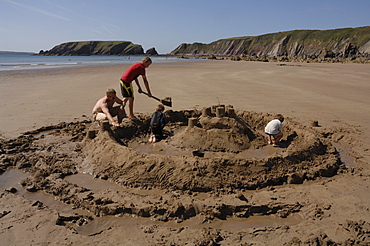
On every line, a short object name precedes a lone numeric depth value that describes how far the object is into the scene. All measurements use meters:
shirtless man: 6.47
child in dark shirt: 6.20
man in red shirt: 6.80
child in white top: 5.81
